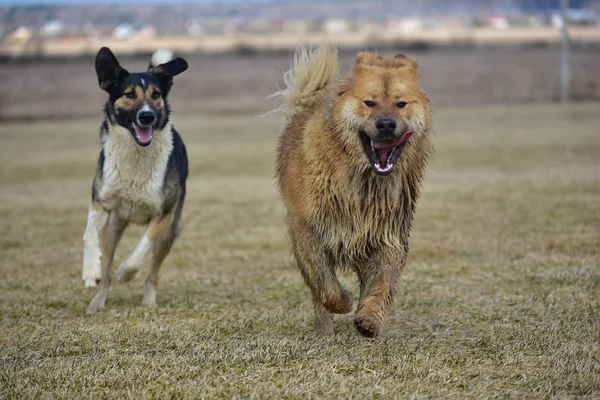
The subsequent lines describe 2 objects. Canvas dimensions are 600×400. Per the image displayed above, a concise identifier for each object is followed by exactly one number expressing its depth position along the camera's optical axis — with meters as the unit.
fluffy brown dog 12.60
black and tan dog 16.16
